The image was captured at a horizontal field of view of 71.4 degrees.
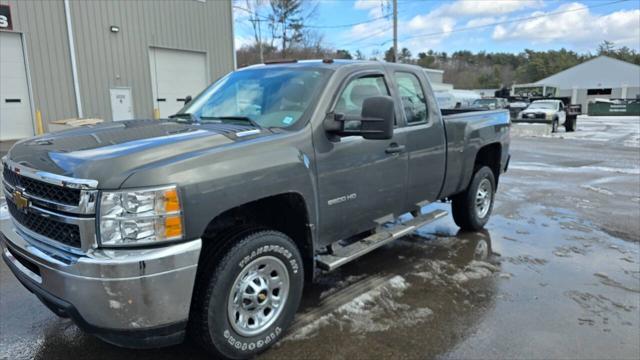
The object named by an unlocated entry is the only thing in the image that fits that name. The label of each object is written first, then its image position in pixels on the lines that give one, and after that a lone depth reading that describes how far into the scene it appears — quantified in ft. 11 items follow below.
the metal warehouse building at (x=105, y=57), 45.27
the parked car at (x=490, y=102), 91.09
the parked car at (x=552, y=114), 77.61
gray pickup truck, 7.52
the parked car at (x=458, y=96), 89.10
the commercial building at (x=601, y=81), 202.69
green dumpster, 134.31
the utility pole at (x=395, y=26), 90.02
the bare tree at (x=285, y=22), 139.13
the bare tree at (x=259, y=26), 130.49
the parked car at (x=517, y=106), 91.15
